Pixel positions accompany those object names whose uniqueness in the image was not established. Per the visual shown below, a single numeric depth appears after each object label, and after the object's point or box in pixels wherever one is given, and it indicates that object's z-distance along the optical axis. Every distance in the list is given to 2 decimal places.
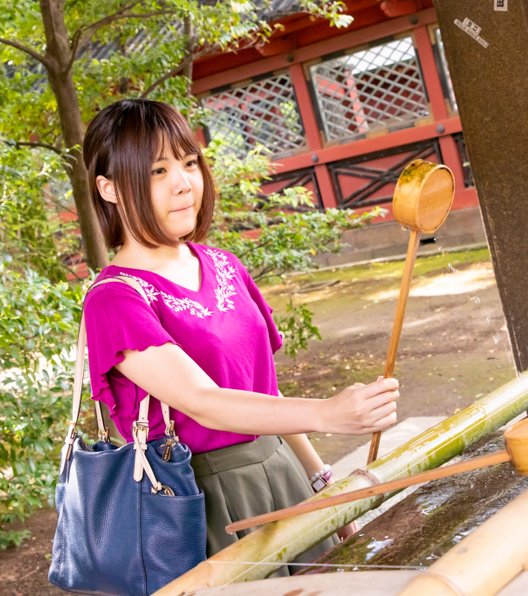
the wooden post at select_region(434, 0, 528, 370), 2.93
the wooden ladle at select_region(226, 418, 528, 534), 1.57
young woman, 2.03
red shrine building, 12.99
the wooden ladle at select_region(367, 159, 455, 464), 1.89
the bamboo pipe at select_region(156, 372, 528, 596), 1.83
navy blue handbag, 2.05
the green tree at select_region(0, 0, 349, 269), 5.79
